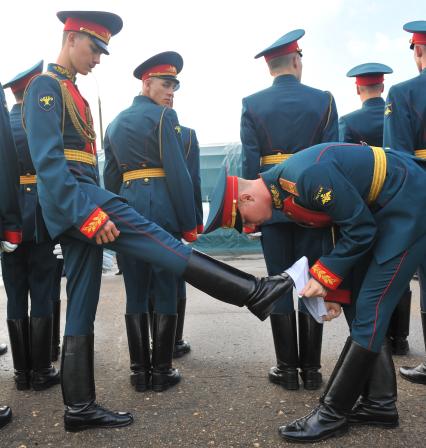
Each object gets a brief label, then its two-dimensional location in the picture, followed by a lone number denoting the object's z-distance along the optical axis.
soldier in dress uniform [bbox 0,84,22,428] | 2.49
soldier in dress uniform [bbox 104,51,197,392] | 2.82
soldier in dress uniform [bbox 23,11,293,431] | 2.21
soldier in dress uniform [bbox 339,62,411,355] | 3.88
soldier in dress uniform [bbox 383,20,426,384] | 2.89
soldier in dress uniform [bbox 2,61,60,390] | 2.84
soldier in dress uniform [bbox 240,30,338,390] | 2.74
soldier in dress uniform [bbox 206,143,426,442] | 1.99
